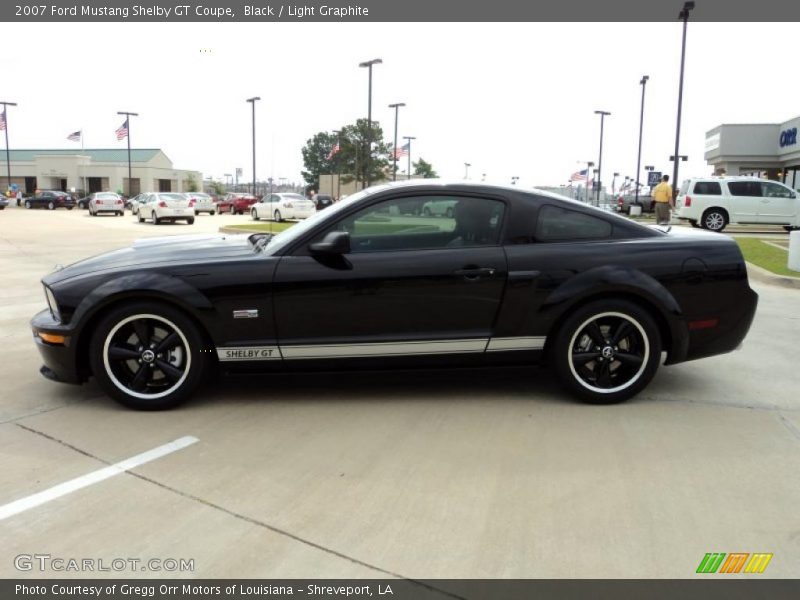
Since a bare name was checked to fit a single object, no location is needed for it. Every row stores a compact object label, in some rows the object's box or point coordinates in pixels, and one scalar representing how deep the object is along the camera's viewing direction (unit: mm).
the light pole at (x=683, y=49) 25797
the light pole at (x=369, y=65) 33656
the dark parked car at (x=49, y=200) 54750
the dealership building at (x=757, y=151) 36591
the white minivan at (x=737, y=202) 20500
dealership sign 34219
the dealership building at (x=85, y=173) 82188
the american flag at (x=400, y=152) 42838
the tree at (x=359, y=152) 46600
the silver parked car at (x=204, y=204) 40031
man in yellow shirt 20683
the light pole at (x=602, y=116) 52562
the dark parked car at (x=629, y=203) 34531
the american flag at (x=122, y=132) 52469
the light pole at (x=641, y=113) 43219
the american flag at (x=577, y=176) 51469
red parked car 43719
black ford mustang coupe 4207
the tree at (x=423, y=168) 94625
